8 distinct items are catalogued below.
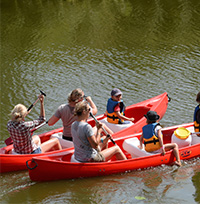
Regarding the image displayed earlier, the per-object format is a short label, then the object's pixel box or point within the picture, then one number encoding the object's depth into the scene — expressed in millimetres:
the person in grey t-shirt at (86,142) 12039
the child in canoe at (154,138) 13812
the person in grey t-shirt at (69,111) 13898
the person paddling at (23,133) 12914
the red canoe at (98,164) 13219
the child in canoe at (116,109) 16094
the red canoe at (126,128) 13984
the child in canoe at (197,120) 14803
